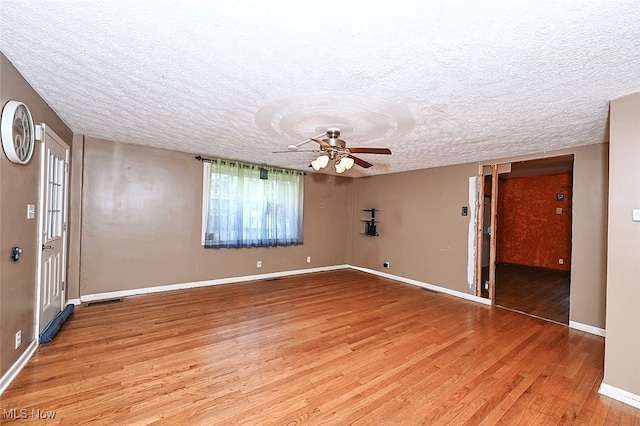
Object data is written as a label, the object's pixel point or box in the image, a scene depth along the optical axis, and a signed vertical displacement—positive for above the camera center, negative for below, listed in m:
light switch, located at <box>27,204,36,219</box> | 2.29 -0.04
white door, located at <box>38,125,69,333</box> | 2.61 -0.19
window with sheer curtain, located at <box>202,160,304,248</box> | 4.74 +0.11
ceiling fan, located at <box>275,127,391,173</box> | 2.83 +0.68
